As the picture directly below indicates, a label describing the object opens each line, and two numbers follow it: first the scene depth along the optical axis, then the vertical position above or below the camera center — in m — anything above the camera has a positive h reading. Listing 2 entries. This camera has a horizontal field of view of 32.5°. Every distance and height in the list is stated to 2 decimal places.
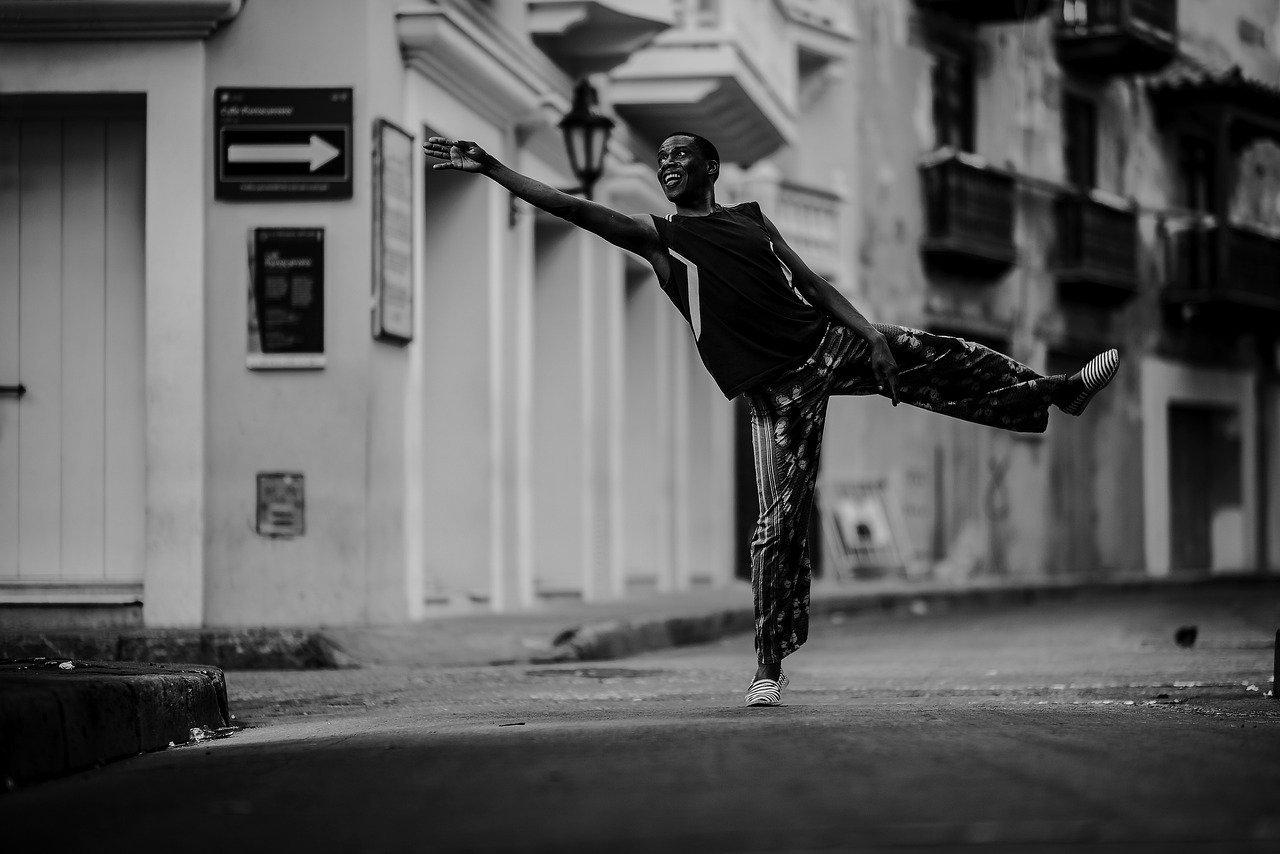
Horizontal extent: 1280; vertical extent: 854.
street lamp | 14.74 +2.79
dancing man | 7.39 +0.68
